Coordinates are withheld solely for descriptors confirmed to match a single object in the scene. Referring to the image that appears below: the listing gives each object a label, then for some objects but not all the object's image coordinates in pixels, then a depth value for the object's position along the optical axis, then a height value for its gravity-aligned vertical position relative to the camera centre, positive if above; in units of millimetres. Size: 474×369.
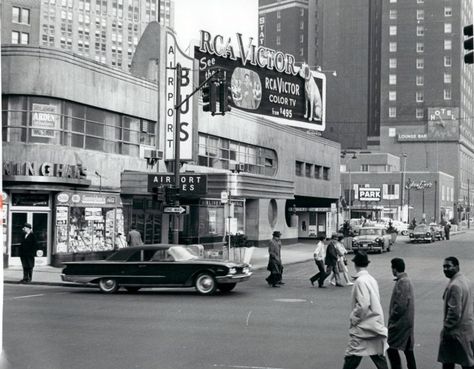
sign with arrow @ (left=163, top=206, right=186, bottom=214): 24422 +232
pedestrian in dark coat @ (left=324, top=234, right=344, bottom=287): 21641 -1268
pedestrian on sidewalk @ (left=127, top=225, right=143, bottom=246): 26506 -856
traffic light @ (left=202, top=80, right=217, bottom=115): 21469 +3817
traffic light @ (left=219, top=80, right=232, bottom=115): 21680 +3811
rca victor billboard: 46531 +10377
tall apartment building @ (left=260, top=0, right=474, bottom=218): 121750 +24016
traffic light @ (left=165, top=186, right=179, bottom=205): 24516 +803
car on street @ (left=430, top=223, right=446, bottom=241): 57750 -971
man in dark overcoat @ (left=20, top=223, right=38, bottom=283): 21453 -1253
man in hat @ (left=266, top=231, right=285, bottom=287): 21094 -1450
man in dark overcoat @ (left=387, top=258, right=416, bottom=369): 7902 -1132
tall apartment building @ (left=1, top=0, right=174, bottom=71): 135625 +38745
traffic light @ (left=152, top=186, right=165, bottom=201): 24672 +842
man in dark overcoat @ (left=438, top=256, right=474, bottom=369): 7141 -1109
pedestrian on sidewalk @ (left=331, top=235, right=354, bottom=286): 21875 -1354
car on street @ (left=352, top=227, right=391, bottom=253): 40594 -1230
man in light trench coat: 7289 -1154
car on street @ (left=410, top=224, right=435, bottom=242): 54969 -1101
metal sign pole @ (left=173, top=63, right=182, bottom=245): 24875 +1924
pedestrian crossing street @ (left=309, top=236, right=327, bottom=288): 21184 -1348
